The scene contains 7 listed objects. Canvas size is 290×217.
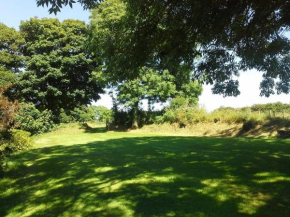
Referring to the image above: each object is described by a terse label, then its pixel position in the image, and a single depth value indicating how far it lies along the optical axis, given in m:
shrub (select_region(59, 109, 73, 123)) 27.63
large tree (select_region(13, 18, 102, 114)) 26.77
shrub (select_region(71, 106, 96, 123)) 27.41
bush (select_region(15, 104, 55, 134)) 20.47
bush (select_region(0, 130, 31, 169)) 10.23
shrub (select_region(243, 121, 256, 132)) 18.19
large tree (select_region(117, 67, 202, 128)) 25.60
